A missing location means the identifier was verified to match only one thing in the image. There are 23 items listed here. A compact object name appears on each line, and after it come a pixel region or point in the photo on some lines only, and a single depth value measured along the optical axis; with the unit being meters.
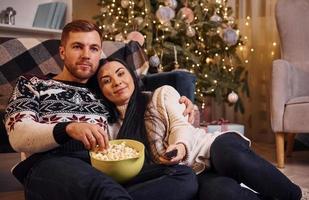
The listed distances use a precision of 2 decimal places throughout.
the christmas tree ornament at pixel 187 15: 3.30
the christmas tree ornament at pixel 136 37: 3.11
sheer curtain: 3.62
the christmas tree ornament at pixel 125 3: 3.42
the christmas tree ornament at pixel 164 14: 3.17
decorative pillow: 2.20
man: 0.99
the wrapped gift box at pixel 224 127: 3.04
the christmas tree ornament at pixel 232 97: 3.40
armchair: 2.48
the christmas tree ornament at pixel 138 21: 3.28
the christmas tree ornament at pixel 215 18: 3.37
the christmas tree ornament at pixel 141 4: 3.39
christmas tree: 3.27
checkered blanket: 2.00
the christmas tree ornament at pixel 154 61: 3.13
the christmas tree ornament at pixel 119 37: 3.28
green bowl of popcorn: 1.05
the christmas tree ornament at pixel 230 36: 3.30
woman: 1.13
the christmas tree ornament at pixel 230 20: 3.51
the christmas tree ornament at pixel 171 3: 3.31
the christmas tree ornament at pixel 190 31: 3.26
